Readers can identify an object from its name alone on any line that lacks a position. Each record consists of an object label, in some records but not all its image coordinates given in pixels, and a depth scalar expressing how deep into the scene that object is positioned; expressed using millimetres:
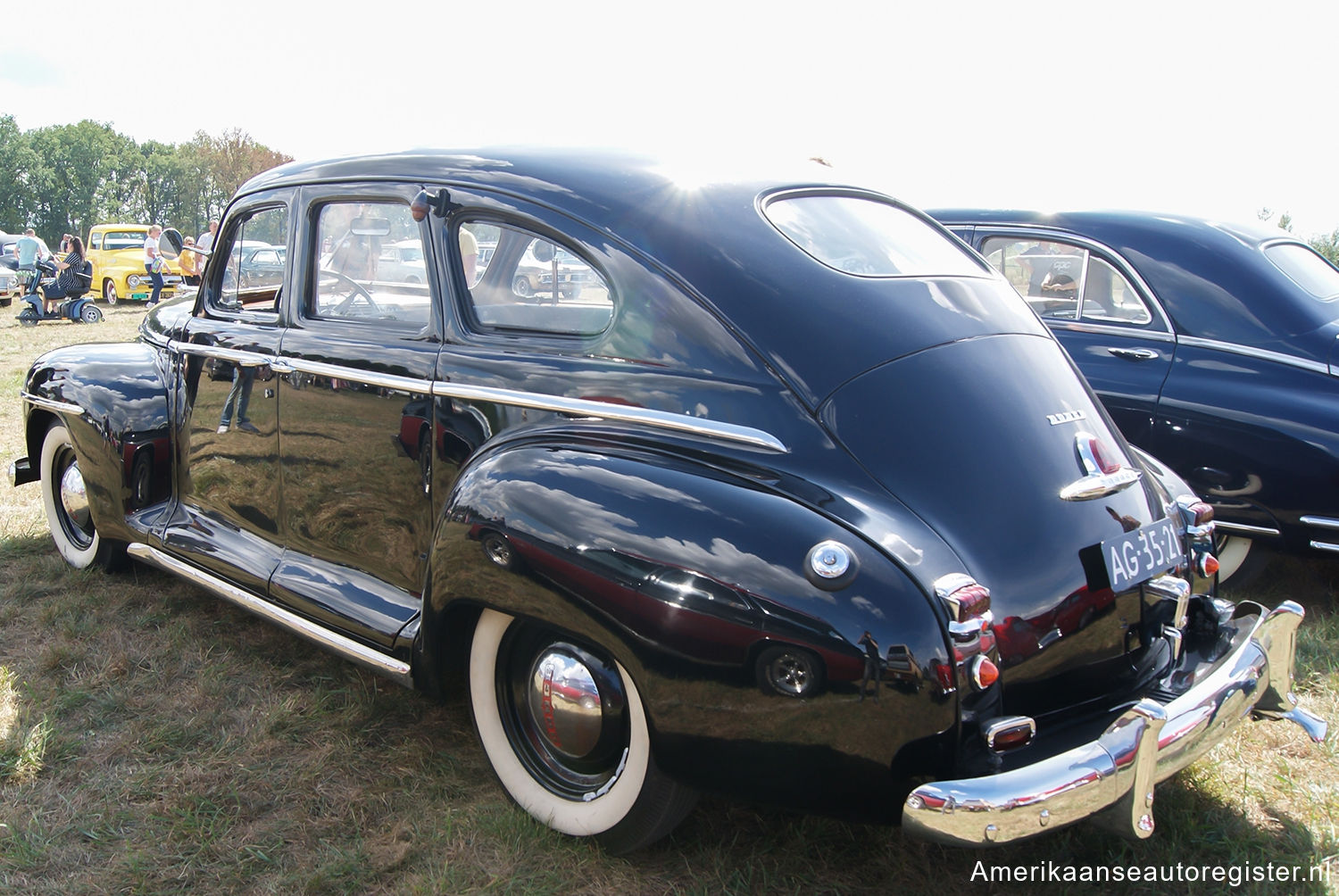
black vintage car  1838
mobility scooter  15672
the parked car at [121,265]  19594
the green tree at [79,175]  79125
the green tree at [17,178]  76625
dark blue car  3795
